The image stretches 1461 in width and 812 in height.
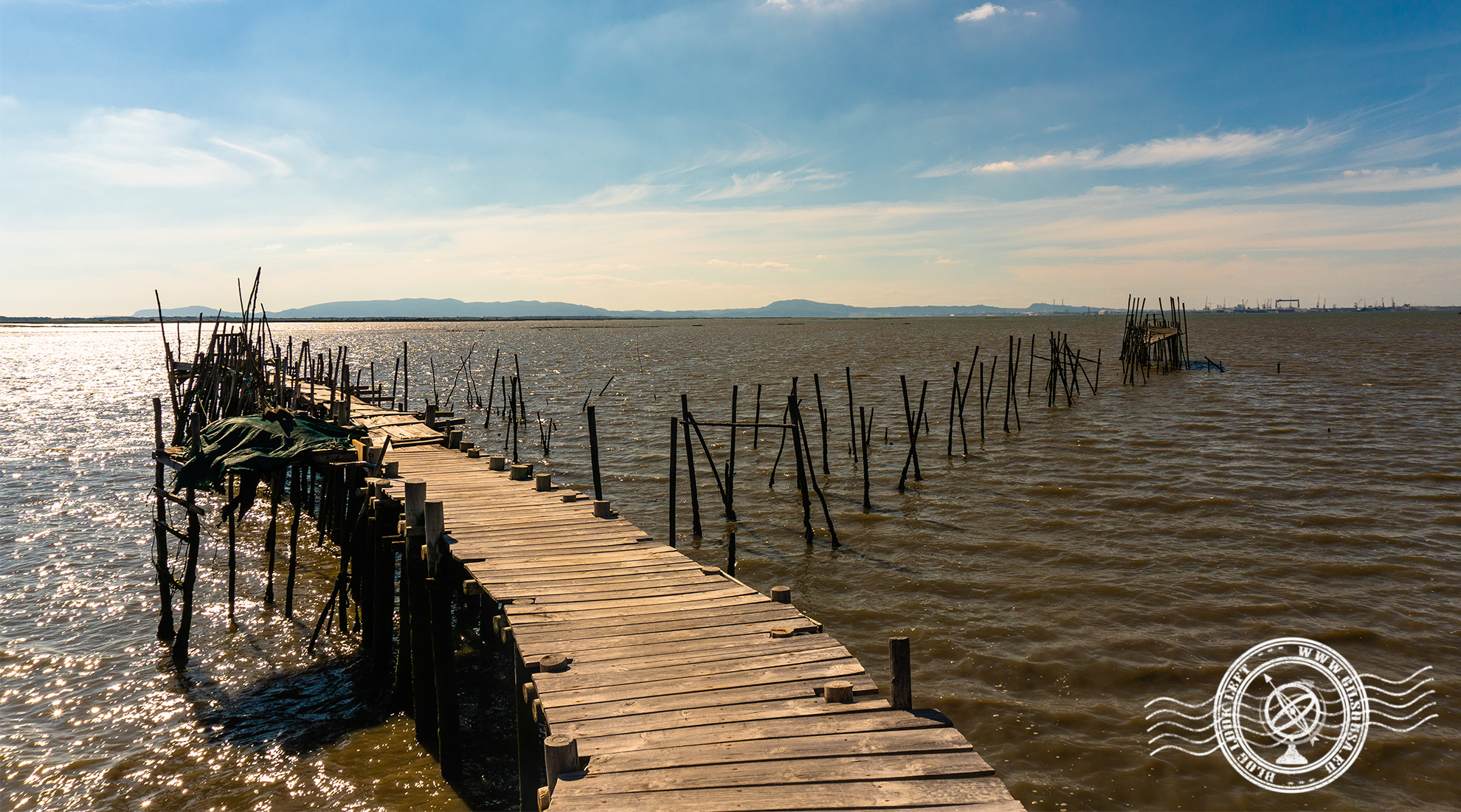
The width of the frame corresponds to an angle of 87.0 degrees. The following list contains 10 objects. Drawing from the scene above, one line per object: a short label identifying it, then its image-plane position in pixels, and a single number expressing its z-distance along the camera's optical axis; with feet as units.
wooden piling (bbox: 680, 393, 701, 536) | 44.52
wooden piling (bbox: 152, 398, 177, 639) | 31.65
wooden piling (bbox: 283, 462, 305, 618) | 35.47
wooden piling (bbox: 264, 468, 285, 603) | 36.96
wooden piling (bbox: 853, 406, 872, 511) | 49.70
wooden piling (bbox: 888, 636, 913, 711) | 17.75
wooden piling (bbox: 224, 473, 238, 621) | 34.81
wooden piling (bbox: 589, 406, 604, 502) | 47.39
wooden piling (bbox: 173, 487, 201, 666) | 30.68
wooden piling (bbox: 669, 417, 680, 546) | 43.41
